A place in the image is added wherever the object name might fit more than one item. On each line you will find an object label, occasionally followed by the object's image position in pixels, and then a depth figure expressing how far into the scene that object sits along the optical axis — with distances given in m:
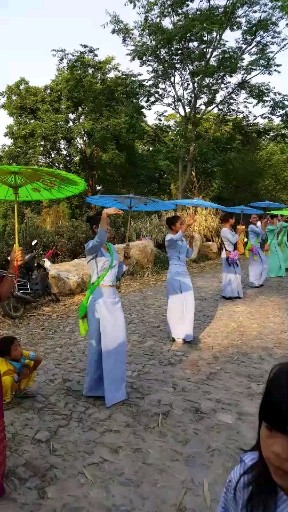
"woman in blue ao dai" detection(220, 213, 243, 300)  10.16
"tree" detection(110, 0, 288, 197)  16.66
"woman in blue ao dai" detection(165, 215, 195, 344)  6.79
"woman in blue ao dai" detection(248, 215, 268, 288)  11.64
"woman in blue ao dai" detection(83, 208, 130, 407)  4.61
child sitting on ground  4.39
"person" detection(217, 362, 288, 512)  1.07
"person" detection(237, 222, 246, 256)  10.61
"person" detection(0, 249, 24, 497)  3.17
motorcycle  8.35
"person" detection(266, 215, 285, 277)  13.69
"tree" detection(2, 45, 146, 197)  16.75
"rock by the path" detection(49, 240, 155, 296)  9.95
